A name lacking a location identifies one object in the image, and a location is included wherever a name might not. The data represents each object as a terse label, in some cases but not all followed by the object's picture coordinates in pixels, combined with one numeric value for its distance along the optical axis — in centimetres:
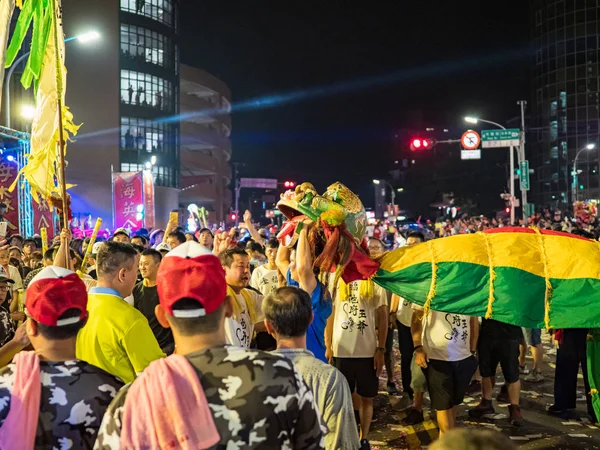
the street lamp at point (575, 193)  4456
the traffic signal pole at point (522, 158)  2705
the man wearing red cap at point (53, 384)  252
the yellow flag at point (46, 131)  594
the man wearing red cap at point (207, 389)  213
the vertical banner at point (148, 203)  2214
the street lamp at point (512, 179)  2807
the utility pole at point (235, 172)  7566
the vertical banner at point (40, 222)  1863
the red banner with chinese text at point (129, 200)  2052
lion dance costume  532
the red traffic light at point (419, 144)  2409
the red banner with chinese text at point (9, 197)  1781
